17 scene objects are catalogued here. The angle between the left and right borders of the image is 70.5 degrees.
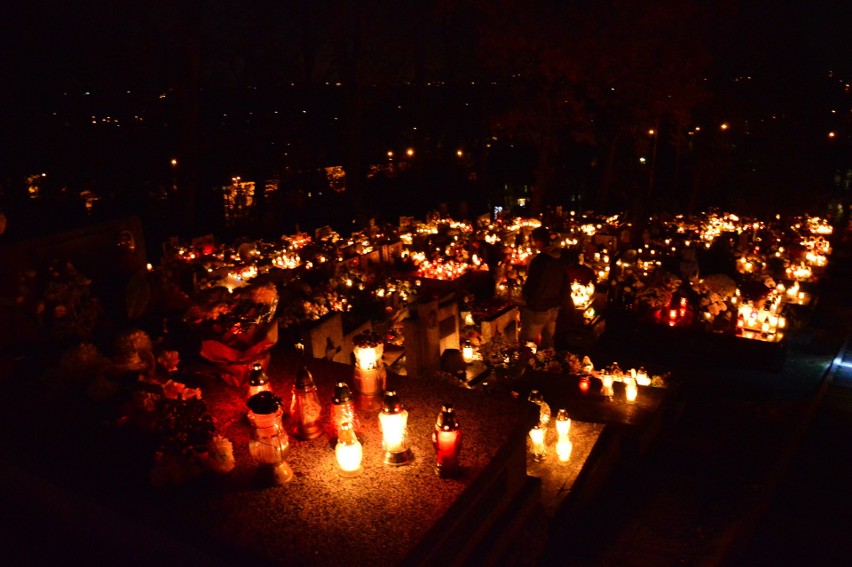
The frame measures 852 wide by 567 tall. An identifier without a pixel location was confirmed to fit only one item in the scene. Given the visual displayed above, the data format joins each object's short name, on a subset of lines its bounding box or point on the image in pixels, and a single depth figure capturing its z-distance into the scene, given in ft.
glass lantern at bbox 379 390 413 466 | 11.21
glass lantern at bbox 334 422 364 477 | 10.89
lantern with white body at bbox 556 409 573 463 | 18.90
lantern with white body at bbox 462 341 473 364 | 26.96
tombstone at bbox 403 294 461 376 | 23.70
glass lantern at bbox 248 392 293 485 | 10.59
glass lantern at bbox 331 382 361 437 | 11.60
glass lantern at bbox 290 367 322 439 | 12.00
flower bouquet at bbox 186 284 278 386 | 13.80
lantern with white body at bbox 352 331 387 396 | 13.51
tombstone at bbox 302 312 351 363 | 22.56
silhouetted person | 25.17
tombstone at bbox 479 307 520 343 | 29.35
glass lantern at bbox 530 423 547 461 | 18.94
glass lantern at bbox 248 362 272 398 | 12.03
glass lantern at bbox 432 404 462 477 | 10.60
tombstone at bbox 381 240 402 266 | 46.01
